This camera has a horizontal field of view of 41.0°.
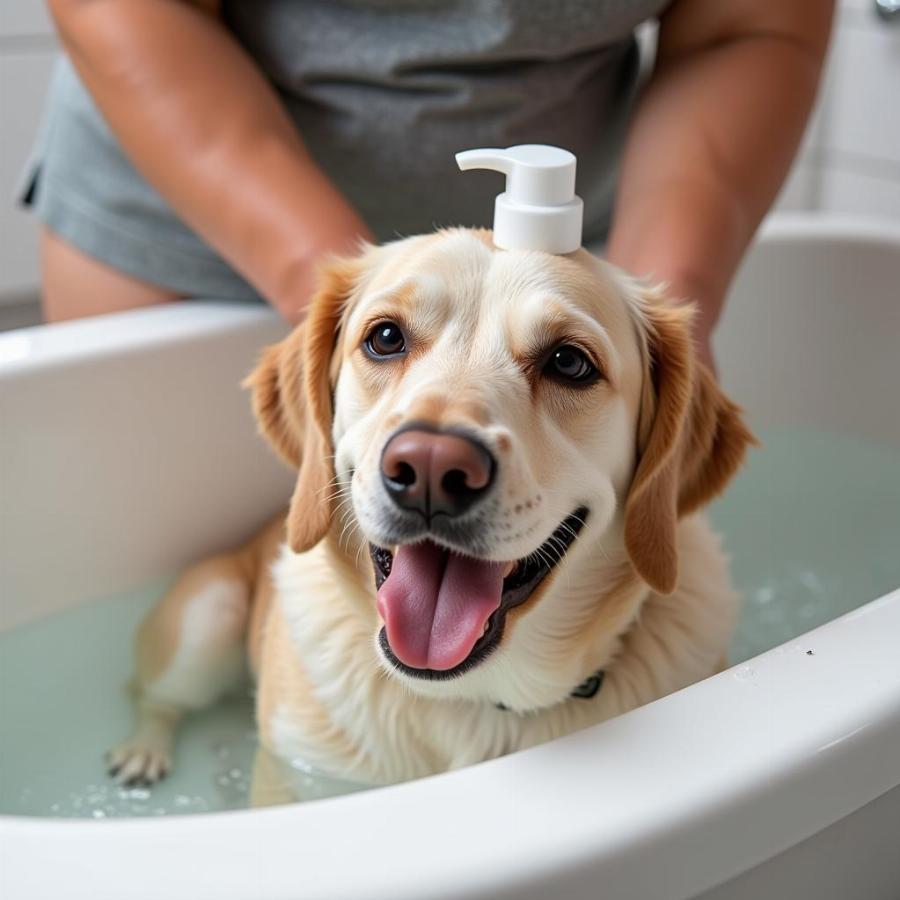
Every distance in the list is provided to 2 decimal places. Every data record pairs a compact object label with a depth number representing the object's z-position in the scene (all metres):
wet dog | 0.88
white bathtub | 0.70
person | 1.36
